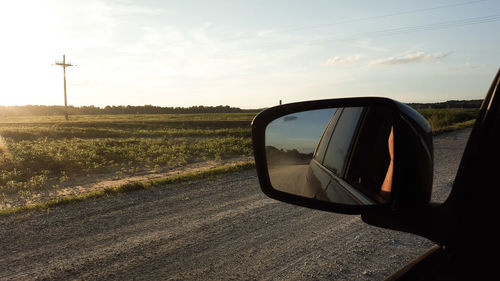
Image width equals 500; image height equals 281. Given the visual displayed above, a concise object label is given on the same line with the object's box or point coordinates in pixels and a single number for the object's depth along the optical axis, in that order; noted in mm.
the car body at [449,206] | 975
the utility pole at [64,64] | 56125
